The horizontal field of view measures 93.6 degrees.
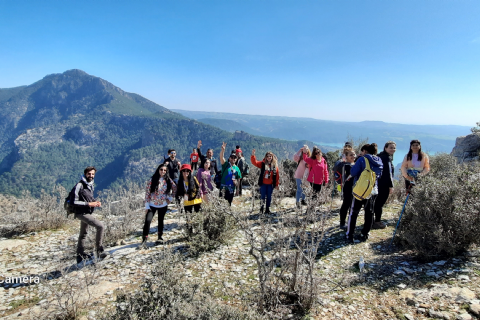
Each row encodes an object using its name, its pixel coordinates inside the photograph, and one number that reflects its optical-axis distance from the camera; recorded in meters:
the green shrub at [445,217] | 3.28
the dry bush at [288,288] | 2.52
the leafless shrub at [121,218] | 5.23
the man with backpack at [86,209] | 4.25
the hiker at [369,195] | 4.52
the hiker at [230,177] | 6.41
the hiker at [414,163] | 5.55
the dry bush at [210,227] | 4.73
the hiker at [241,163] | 7.73
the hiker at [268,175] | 6.41
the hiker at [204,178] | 5.94
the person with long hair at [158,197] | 4.89
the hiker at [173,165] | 7.46
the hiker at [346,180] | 5.20
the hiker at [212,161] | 8.46
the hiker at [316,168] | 6.14
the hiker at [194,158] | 9.50
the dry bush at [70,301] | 2.63
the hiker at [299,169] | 6.62
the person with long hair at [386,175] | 5.21
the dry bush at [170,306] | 2.22
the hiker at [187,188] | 5.30
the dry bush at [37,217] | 5.92
